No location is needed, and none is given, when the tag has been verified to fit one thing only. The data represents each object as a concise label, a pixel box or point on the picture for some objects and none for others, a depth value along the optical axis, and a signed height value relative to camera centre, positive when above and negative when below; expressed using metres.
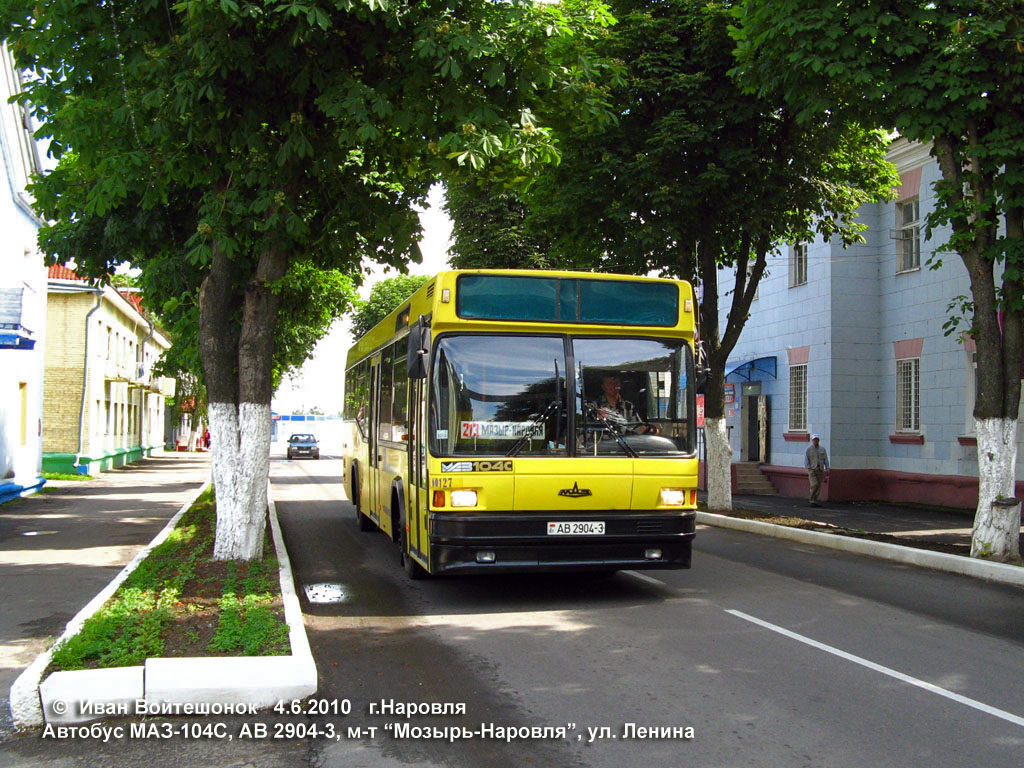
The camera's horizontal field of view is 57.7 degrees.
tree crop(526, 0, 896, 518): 16.48 +4.78
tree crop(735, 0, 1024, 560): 11.42 +4.02
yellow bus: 8.61 +0.00
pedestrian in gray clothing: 22.27 -0.93
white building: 22.23 +3.30
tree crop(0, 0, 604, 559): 9.17 +3.23
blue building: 20.91 +1.54
